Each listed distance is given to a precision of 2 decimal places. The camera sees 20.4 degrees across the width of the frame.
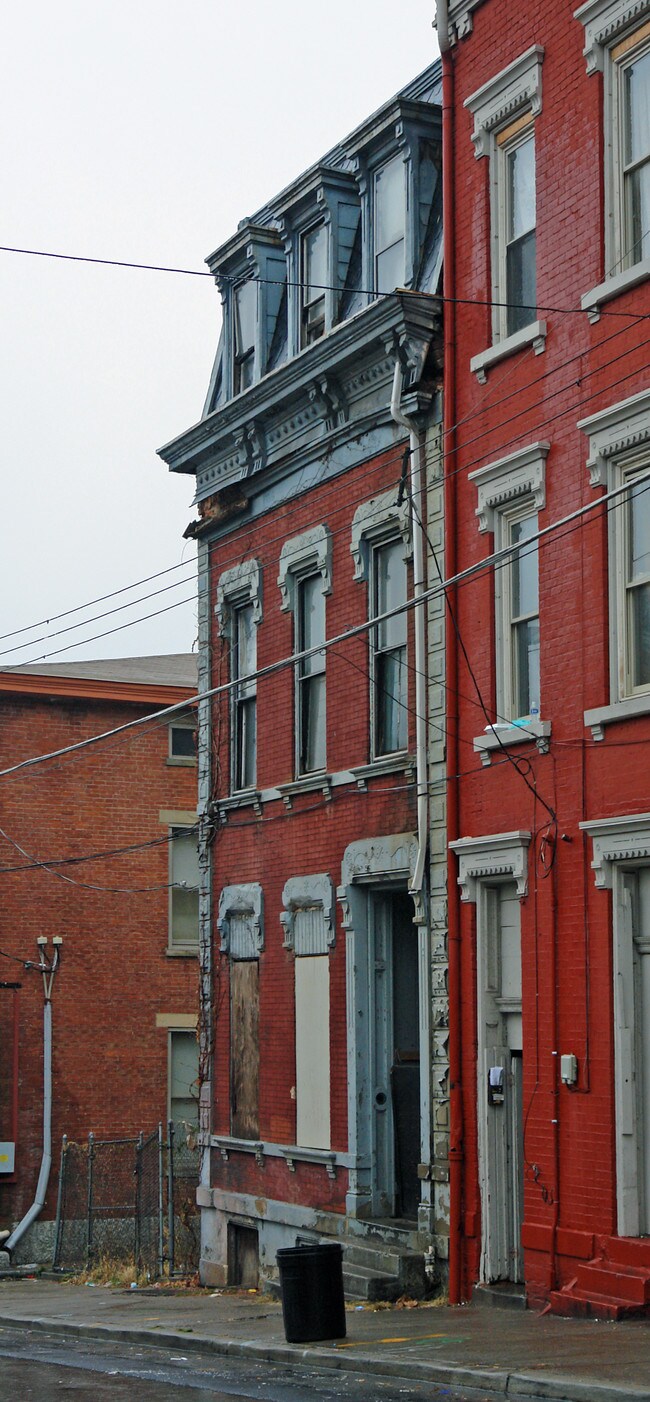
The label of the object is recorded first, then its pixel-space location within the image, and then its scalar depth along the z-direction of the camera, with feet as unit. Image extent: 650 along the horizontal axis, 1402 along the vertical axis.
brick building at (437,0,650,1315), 47.21
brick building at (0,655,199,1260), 102.47
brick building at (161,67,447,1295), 59.21
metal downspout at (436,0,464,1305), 53.78
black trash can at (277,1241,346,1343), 46.34
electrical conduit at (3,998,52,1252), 99.09
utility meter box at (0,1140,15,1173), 101.04
